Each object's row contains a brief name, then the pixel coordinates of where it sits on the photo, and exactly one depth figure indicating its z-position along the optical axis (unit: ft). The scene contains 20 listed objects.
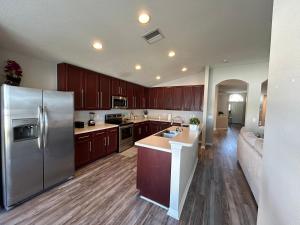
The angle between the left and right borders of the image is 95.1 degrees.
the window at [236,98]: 38.05
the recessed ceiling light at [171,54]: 11.07
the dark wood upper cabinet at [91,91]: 11.69
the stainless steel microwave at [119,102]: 14.59
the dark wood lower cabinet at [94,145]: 10.26
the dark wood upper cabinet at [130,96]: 16.92
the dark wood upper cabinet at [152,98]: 20.36
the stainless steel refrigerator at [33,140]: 6.43
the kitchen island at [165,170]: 6.33
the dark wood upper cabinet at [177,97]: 18.63
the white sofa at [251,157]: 7.24
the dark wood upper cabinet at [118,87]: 14.60
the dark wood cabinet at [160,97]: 19.77
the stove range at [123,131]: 14.24
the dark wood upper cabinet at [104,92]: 13.12
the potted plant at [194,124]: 9.67
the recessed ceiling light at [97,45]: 8.43
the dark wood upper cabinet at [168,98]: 19.24
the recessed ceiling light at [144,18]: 6.60
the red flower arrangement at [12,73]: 7.54
